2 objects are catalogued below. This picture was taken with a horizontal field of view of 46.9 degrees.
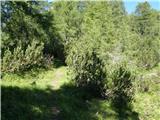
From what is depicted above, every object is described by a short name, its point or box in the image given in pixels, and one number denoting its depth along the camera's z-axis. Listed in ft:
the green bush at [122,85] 35.34
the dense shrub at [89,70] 36.63
